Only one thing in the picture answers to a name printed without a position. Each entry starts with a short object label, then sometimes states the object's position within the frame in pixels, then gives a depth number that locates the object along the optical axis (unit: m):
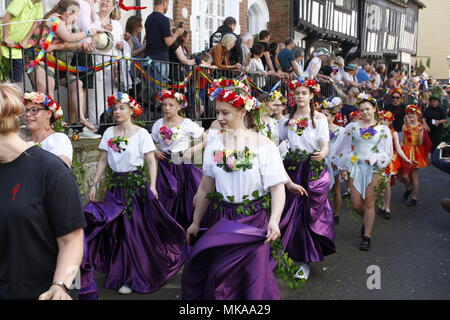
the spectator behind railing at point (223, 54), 10.52
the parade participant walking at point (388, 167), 8.09
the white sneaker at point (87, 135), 7.46
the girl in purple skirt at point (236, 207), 3.49
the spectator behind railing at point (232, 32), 10.81
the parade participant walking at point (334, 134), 8.40
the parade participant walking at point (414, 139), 10.05
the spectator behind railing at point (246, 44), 11.67
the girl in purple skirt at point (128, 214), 5.41
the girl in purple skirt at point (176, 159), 6.70
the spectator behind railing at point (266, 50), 12.03
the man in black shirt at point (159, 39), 8.33
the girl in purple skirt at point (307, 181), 5.82
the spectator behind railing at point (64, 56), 6.60
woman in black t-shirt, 2.37
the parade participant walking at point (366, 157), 6.93
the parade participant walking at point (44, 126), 4.46
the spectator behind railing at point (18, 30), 5.98
